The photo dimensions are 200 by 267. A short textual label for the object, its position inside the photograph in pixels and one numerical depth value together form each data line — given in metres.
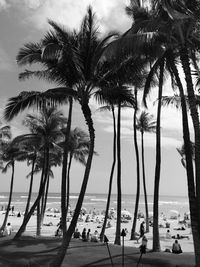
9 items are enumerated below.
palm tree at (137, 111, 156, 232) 31.44
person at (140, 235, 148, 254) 9.69
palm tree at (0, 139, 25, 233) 27.26
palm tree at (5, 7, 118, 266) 13.73
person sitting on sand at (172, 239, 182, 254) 17.12
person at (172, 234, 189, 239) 28.26
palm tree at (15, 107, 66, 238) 21.09
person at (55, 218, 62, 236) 27.15
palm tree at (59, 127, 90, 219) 29.10
